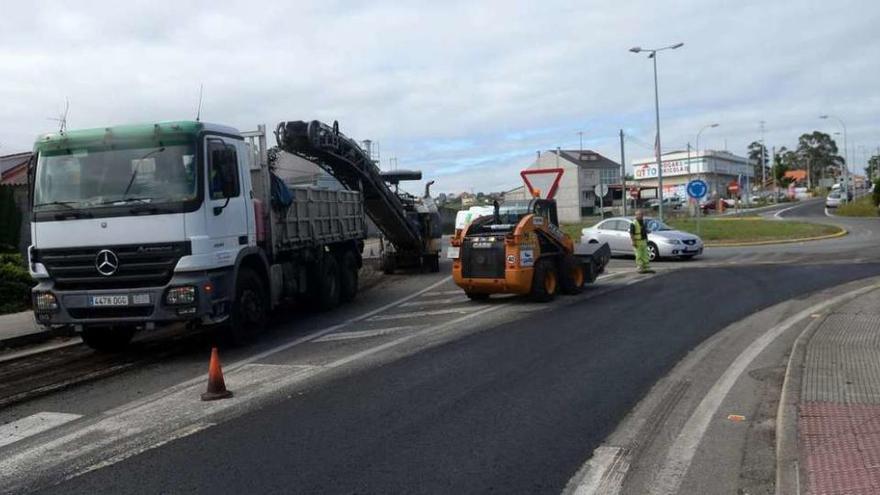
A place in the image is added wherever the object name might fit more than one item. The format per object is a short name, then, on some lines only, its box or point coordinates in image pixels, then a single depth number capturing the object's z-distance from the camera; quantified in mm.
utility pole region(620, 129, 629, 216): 42188
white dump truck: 9047
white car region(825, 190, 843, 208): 75750
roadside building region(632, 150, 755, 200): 111381
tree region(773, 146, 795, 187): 128612
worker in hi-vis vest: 19859
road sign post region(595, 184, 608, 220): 41856
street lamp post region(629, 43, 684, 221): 36119
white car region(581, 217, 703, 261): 24092
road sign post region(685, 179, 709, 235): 30047
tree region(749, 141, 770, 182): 148875
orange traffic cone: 7391
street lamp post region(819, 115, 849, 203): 83562
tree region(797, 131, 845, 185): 138875
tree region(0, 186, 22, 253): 20953
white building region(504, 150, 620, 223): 80988
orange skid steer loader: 14086
